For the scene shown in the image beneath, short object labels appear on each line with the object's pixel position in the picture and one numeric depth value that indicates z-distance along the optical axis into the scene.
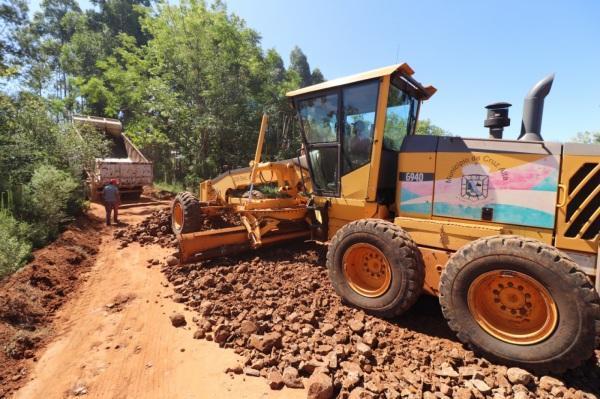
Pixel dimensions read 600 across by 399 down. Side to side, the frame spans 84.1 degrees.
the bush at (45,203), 6.46
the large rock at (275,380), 2.59
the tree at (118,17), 28.89
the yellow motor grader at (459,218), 2.70
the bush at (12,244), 4.64
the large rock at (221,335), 3.20
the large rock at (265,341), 2.98
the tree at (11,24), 9.17
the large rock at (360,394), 2.37
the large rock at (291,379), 2.60
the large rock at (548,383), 2.53
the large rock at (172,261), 5.21
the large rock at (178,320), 3.58
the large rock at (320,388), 2.41
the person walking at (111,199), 8.23
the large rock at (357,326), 3.26
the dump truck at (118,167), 10.66
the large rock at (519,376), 2.55
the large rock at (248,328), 3.22
